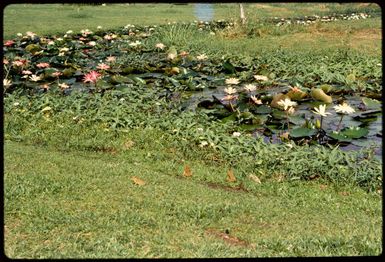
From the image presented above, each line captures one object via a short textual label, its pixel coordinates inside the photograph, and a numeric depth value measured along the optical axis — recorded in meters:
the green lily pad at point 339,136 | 8.46
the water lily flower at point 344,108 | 8.73
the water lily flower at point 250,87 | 10.04
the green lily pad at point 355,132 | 8.57
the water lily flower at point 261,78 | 11.27
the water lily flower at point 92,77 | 11.11
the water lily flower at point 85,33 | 20.17
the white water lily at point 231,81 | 10.68
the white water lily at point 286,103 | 8.91
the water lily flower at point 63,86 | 11.37
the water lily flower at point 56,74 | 12.25
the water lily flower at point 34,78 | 12.13
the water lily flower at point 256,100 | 9.83
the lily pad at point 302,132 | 8.58
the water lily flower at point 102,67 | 12.18
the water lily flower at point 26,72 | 12.27
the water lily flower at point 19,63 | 12.66
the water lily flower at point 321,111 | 8.51
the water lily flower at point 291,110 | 9.10
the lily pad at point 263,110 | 9.62
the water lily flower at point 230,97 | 9.88
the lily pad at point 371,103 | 10.21
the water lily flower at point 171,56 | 14.70
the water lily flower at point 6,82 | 11.48
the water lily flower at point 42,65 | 12.97
